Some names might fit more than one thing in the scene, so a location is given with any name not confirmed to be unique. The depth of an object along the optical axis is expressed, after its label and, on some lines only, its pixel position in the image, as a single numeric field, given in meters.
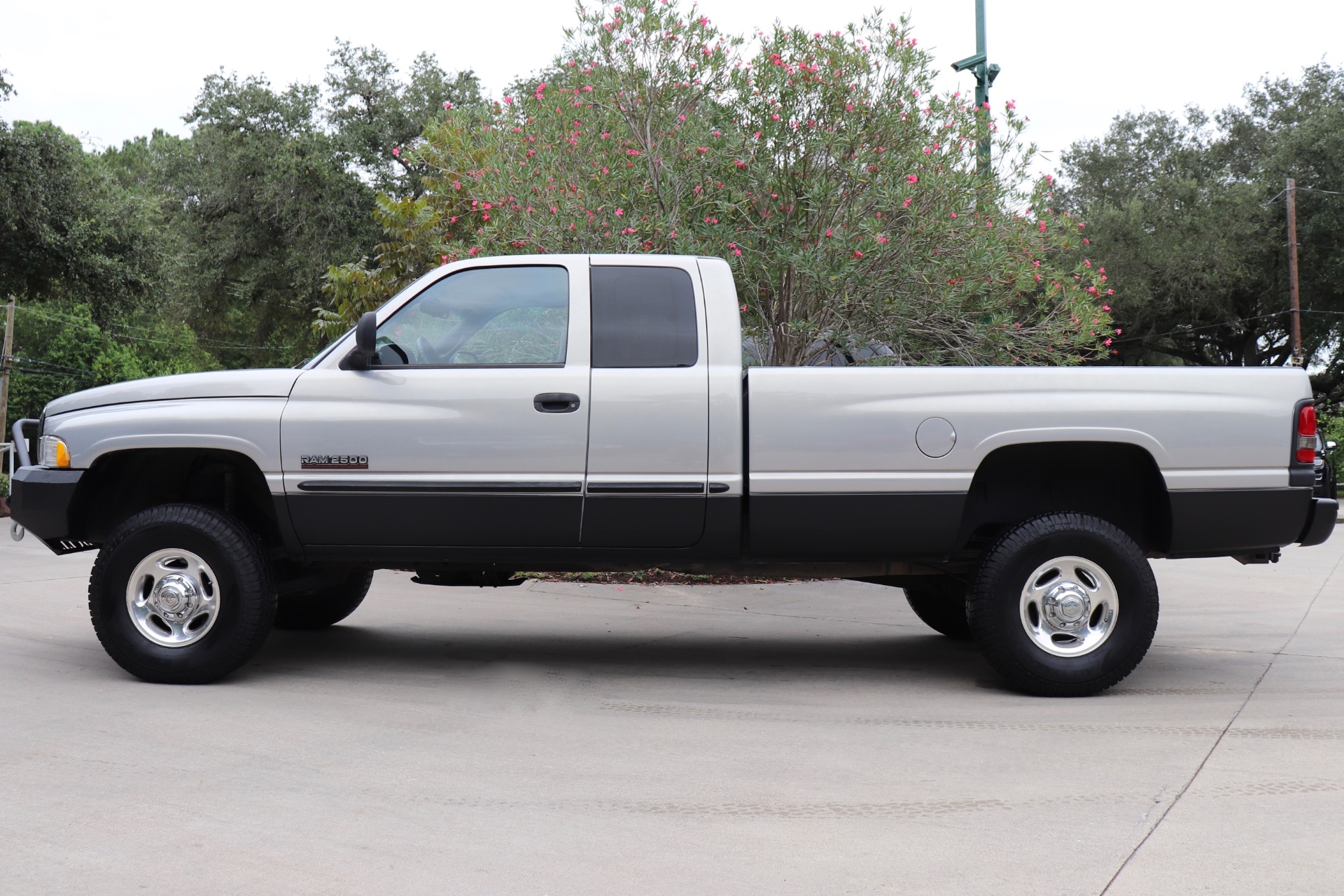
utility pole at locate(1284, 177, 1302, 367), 27.55
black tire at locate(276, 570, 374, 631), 7.73
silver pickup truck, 5.84
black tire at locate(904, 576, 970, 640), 7.55
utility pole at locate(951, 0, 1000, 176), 12.85
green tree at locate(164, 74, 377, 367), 30.03
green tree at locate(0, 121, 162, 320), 20.56
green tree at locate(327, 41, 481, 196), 30.73
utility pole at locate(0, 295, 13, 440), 41.56
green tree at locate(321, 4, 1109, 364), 9.77
